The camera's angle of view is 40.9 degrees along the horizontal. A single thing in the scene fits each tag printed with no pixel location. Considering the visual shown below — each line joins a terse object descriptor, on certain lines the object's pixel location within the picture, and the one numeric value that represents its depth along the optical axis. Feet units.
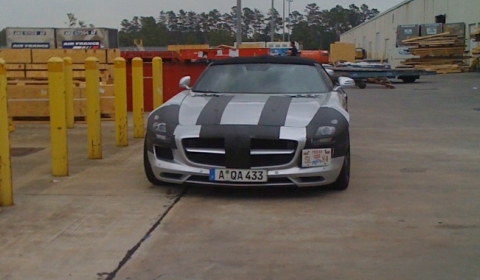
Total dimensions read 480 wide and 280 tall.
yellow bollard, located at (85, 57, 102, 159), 25.96
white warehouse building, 126.93
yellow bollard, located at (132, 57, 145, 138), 32.32
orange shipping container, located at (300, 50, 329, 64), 100.35
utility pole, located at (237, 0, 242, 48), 81.99
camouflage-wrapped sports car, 19.06
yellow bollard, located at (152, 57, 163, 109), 34.68
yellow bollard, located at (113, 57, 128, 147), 29.17
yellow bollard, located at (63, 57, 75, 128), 34.71
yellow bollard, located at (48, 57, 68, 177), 22.17
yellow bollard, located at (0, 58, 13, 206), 18.34
